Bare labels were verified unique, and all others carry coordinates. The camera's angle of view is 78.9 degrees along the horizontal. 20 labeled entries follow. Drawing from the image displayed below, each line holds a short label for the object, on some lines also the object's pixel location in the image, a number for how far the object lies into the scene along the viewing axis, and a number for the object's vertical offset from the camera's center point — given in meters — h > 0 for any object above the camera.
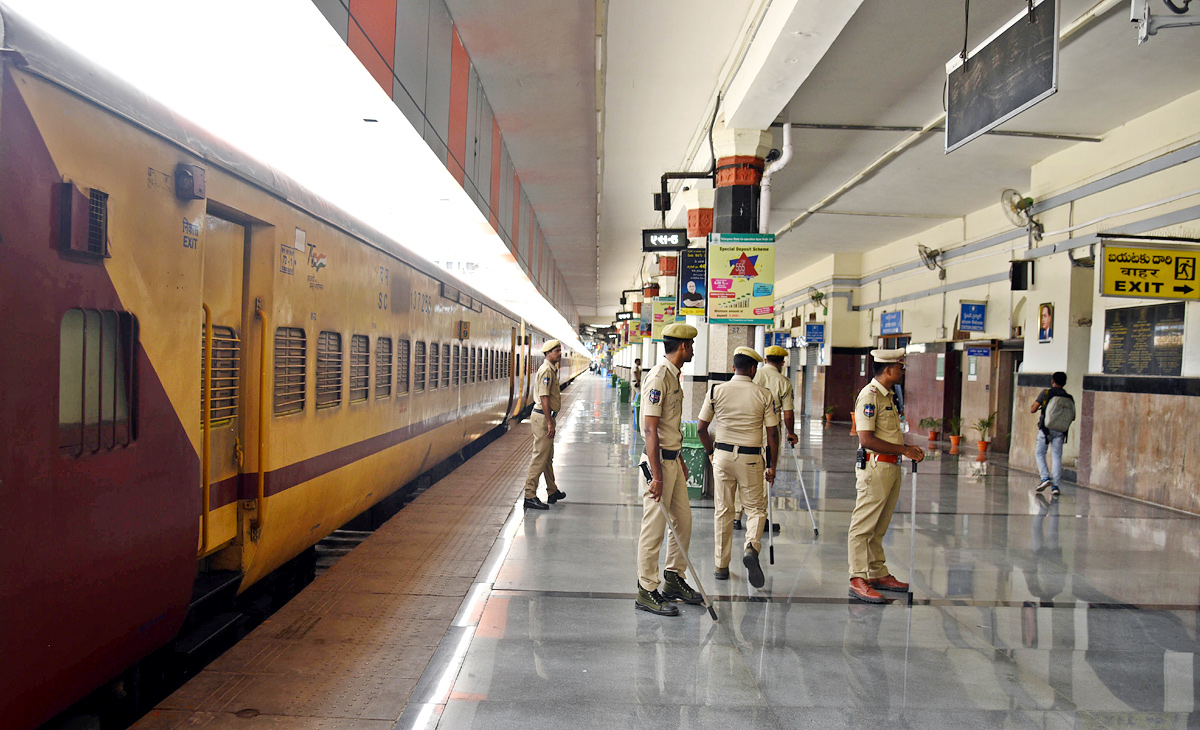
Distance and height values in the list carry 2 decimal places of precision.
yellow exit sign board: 8.91 +1.30
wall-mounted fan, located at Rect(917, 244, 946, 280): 17.69 +2.74
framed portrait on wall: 12.46 +0.87
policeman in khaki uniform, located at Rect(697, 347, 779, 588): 5.73 -0.71
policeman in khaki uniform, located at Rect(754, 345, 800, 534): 8.25 -0.16
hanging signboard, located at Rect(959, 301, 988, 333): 15.63 +1.18
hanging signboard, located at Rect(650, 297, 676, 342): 17.66 +1.20
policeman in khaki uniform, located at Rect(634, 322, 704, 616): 5.03 -0.82
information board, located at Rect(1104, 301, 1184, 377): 9.93 +0.50
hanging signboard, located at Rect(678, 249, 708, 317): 11.36 +1.33
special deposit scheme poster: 9.16 +1.10
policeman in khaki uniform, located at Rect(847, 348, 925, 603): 5.44 -0.82
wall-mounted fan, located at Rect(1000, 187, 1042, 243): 12.98 +2.93
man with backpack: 10.17 -0.70
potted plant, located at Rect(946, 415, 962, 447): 15.93 -1.34
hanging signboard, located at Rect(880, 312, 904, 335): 19.66 +1.25
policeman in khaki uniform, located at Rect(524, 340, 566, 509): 8.45 -0.75
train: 2.39 -0.09
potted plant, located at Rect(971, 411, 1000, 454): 14.65 -1.15
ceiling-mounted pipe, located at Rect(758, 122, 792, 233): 10.24 +2.68
